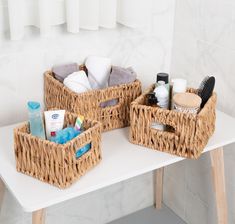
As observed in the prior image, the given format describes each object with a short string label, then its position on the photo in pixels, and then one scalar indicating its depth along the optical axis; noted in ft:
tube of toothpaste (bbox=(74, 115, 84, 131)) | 3.30
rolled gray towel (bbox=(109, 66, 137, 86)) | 3.89
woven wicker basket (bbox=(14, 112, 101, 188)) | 2.97
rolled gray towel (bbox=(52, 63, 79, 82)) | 3.93
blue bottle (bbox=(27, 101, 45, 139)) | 3.21
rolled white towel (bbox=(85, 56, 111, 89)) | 3.98
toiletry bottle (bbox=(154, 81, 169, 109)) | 3.66
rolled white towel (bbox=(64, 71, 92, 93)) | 3.73
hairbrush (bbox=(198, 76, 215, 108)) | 3.75
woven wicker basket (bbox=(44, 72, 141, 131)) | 3.62
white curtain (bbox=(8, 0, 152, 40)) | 3.52
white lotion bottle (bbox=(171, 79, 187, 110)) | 3.76
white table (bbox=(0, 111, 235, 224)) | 2.99
